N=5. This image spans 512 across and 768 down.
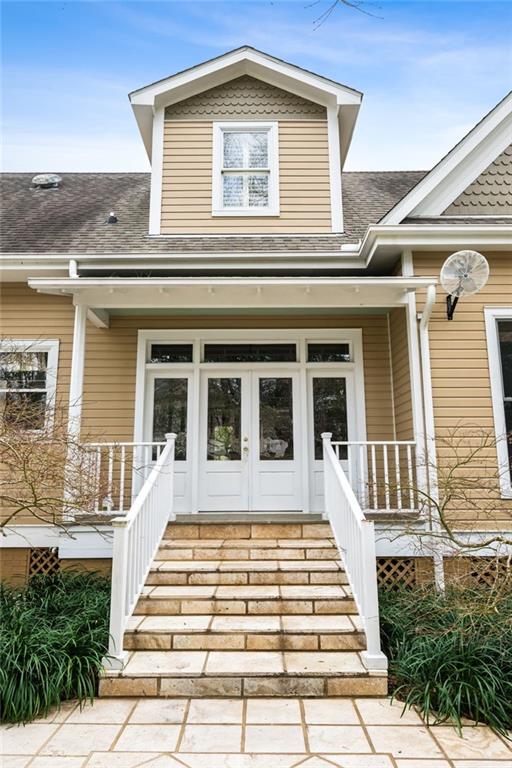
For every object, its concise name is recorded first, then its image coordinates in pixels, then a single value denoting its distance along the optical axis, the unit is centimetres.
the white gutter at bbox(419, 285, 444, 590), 499
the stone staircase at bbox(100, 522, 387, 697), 348
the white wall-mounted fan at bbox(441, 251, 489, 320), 493
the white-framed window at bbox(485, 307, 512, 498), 535
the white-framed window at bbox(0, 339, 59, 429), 626
